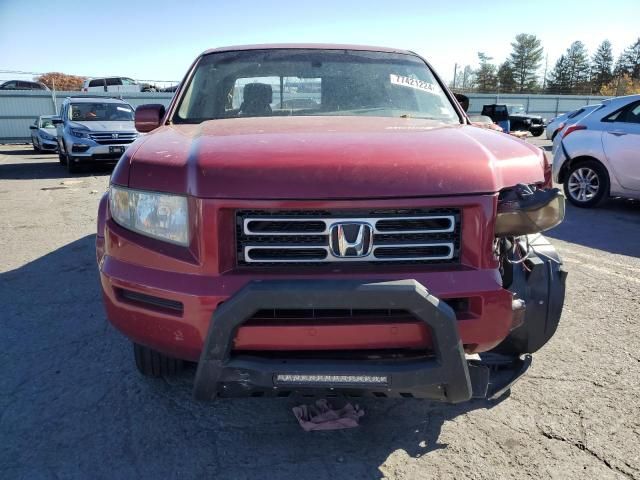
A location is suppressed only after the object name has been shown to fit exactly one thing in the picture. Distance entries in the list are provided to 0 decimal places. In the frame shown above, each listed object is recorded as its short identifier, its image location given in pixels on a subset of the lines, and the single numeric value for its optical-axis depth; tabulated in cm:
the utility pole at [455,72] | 6650
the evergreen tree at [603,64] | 7631
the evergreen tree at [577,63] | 7819
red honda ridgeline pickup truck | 189
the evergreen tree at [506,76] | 7358
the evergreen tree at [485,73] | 7481
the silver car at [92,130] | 1210
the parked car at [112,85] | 3119
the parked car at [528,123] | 2342
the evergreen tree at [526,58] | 7819
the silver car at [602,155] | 704
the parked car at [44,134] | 1684
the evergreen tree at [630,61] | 7650
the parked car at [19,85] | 2689
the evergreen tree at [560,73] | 7850
